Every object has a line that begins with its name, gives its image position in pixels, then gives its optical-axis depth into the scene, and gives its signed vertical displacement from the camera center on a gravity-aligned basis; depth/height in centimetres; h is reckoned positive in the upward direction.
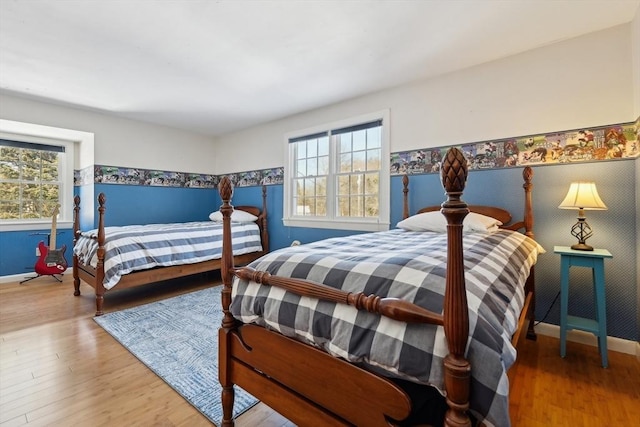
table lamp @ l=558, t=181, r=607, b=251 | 198 +9
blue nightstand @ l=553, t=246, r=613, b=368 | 192 -55
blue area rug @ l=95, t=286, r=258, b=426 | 158 -96
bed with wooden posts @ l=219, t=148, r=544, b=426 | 69 -36
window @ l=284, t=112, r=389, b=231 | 336 +49
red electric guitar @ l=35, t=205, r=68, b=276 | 366 -56
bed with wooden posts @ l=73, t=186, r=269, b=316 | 278 -43
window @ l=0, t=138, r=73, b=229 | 396 +51
